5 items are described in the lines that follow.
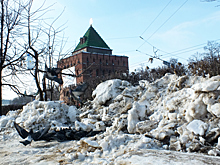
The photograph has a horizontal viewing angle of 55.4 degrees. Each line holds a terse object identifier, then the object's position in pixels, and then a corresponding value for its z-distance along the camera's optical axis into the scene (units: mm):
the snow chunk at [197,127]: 2910
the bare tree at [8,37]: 8422
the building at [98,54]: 38194
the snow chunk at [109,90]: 6926
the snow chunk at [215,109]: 3064
